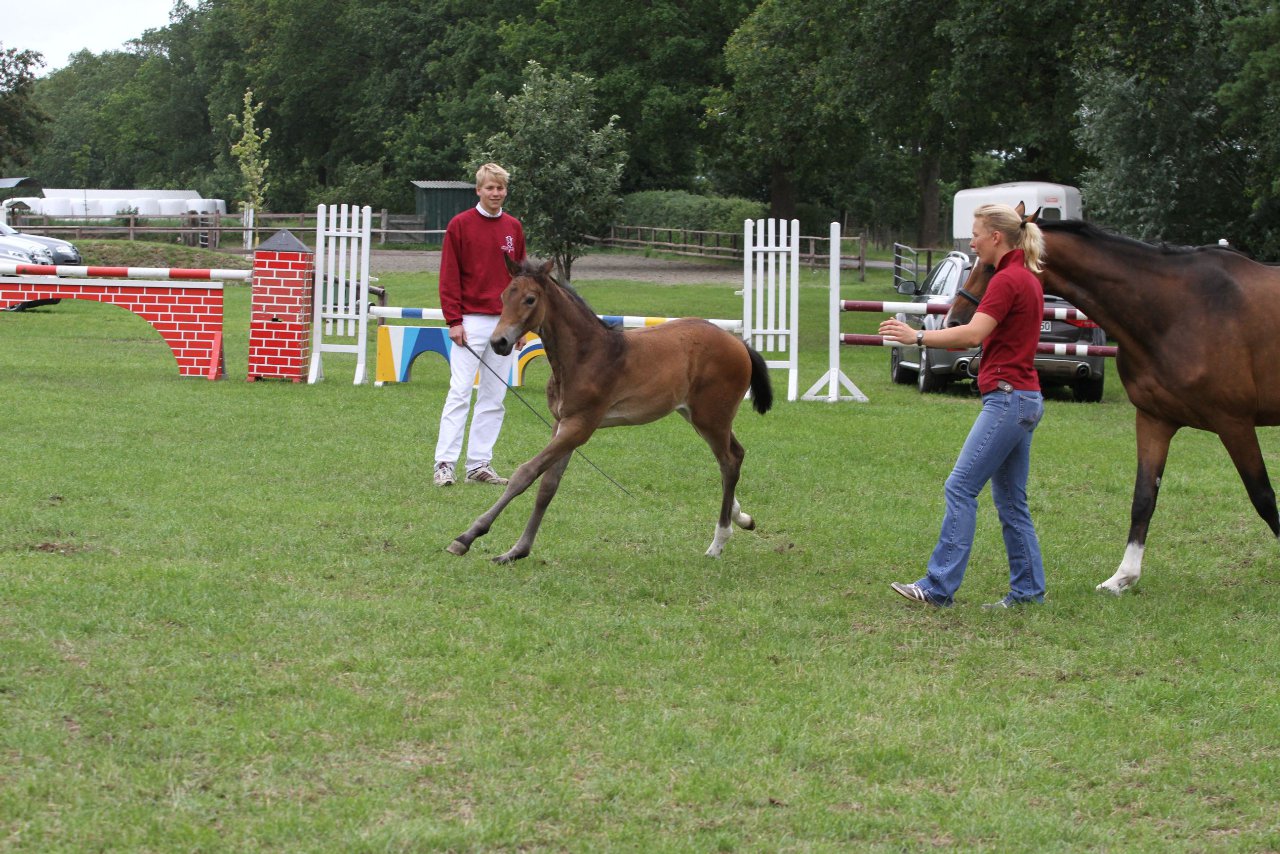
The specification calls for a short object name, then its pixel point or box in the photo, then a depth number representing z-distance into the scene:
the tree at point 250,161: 57.88
